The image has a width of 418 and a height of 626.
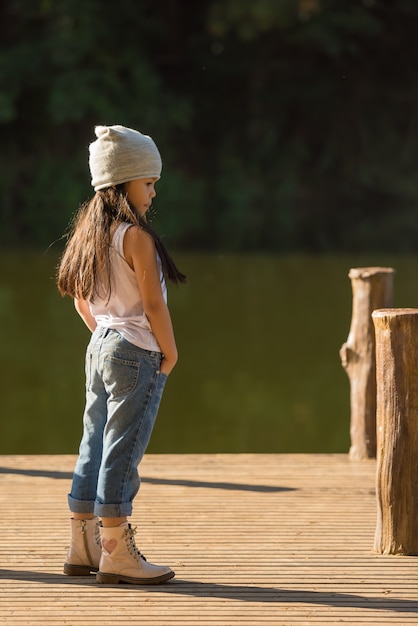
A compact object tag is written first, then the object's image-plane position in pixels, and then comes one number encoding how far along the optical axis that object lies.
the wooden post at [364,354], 8.98
